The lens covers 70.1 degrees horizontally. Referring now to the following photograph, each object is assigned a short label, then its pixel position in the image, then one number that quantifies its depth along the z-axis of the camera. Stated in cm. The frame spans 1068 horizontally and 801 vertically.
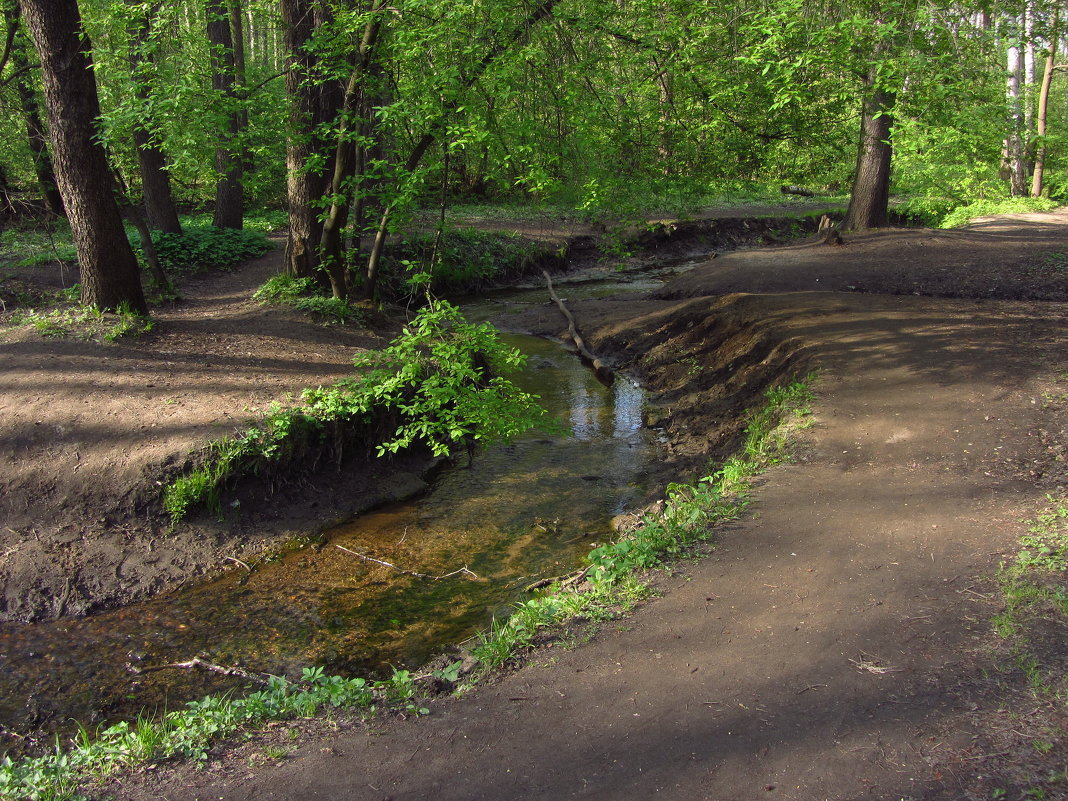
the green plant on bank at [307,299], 1100
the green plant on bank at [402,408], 725
